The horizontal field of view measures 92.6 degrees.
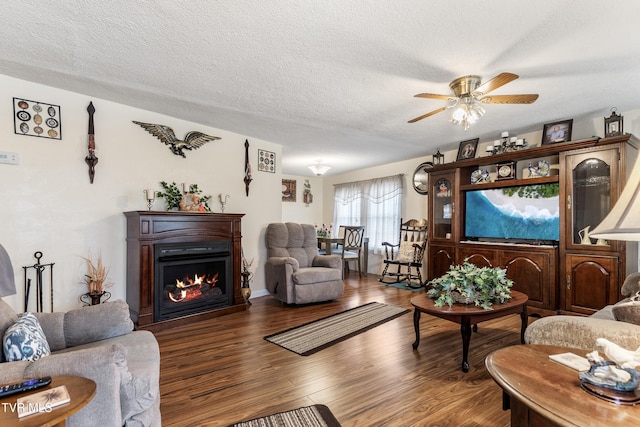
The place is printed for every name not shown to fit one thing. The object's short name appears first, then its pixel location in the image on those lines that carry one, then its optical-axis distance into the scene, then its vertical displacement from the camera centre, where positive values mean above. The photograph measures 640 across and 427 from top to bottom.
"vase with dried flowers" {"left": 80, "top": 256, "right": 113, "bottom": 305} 2.98 -0.67
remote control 0.96 -0.56
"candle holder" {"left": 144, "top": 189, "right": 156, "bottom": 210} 3.29 +0.21
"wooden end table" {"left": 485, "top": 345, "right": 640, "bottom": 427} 0.91 -0.61
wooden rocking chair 5.32 -0.68
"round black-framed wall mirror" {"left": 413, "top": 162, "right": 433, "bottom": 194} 5.54 +0.67
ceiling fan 2.41 +0.96
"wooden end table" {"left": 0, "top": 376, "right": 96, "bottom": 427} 0.85 -0.58
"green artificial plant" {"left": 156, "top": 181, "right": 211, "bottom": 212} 3.59 +0.25
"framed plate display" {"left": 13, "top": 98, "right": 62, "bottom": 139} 2.72 +0.89
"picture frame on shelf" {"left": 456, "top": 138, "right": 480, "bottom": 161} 4.48 +0.98
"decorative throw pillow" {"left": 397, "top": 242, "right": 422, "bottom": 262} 5.43 -0.66
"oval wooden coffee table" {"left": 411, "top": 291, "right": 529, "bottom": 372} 2.31 -0.75
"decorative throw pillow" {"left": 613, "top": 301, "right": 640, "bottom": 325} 1.61 -0.53
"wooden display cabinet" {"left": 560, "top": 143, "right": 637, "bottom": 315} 3.14 -0.14
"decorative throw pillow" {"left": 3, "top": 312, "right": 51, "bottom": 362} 1.29 -0.56
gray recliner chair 4.03 -0.76
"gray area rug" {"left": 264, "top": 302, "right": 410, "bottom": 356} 2.80 -1.19
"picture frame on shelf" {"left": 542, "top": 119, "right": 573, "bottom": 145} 3.58 +0.99
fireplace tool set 2.72 -0.60
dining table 6.20 -0.65
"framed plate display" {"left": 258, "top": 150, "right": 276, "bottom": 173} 4.59 +0.83
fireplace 3.12 -0.59
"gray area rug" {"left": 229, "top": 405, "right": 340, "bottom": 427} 1.68 -1.15
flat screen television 3.76 +0.01
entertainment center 3.22 -0.06
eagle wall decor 3.51 +0.94
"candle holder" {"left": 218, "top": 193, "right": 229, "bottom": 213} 4.04 +0.21
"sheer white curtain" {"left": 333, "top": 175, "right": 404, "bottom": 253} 6.12 +0.18
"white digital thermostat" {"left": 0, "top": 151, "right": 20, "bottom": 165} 2.65 +0.50
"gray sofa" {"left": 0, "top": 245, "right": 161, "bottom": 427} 1.18 -0.67
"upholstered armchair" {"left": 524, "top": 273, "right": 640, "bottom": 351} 1.54 -0.63
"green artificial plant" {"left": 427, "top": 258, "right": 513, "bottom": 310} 2.46 -0.60
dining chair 6.17 -0.59
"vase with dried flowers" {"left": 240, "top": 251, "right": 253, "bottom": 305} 3.98 -0.89
